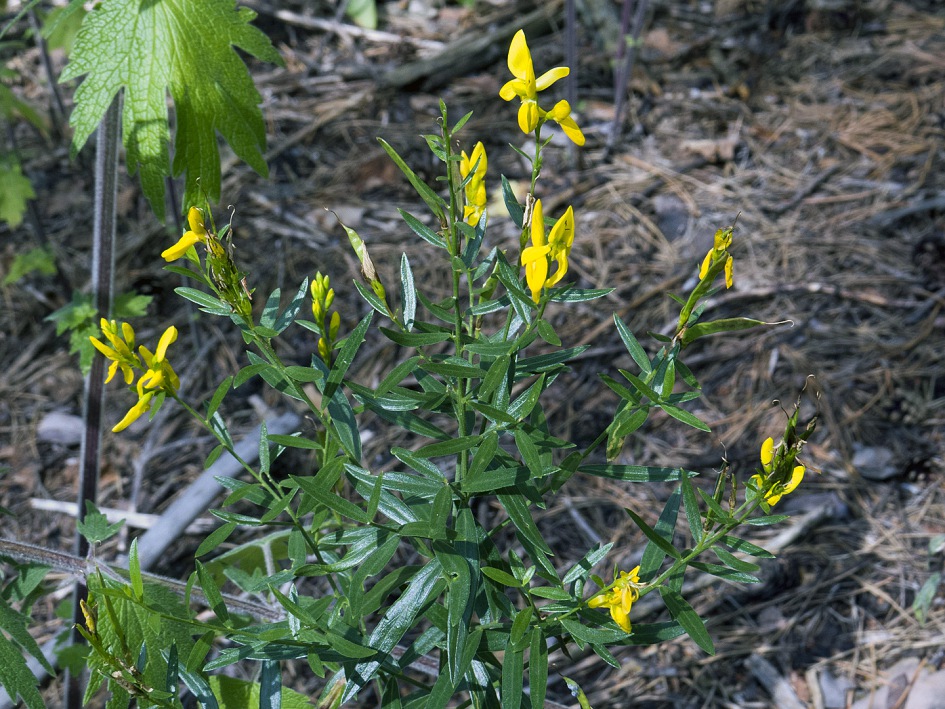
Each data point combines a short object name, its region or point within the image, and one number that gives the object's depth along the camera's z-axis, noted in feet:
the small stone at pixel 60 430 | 2.63
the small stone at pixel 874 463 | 2.35
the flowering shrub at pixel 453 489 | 1.61
